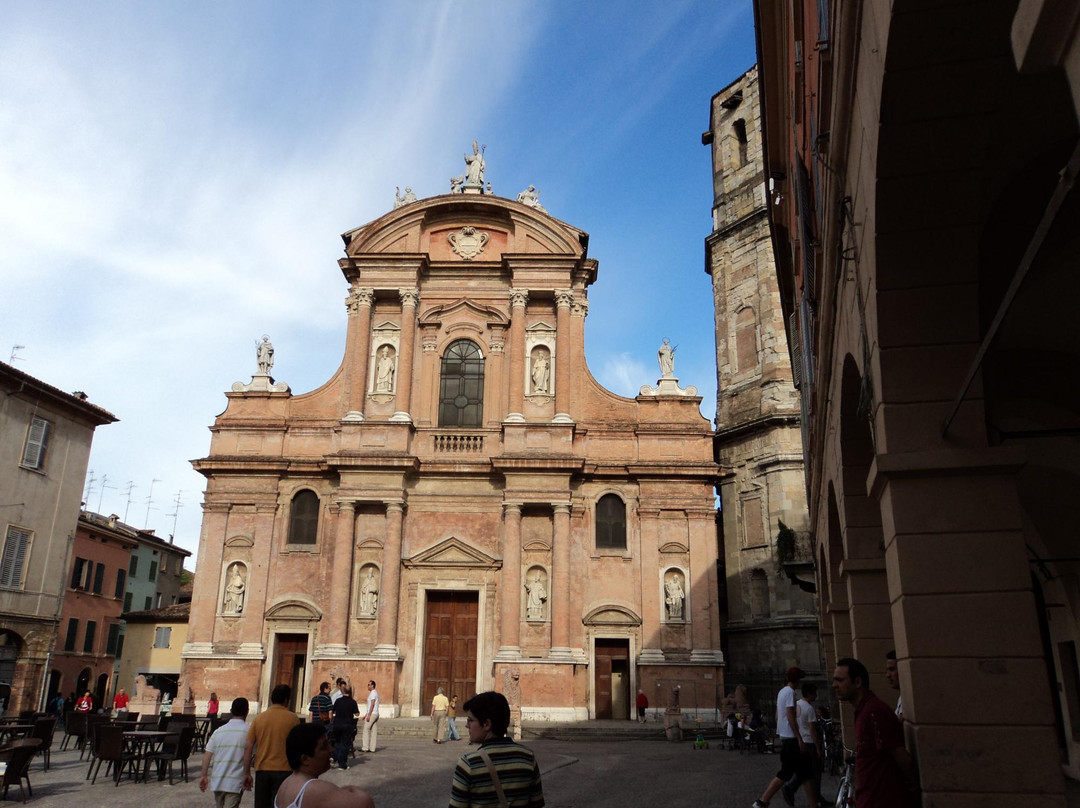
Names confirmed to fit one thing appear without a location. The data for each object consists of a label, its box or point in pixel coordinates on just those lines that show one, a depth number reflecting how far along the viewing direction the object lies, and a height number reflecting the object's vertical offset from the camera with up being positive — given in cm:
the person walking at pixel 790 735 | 946 -61
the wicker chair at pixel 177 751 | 1341 -122
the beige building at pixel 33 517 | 2614 +456
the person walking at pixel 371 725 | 1750 -104
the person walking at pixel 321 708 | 1415 -58
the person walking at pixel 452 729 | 2080 -129
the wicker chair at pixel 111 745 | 1308 -111
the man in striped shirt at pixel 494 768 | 385 -41
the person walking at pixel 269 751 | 734 -65
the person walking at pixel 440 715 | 2045 -96
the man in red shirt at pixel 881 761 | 495 -46
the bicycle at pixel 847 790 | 727 -93
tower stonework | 2622 +761
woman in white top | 366 -48
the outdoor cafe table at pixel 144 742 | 1316 -113
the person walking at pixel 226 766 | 752 -80
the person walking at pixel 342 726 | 1448 -88
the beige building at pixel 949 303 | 388 +197
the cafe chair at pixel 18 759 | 1088 -112
